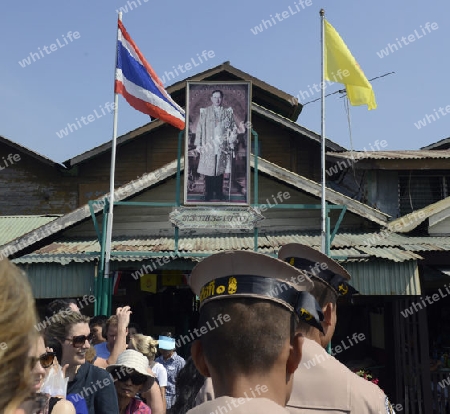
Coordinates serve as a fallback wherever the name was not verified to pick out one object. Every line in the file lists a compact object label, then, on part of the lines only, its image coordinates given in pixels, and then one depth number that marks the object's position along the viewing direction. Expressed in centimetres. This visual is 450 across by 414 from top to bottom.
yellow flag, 1075
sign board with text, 1005
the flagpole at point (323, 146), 933
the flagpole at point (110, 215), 938
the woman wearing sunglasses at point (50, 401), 257
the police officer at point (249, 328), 176
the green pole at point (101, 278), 930
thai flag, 1064
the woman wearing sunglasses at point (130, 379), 457
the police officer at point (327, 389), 242
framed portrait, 1009
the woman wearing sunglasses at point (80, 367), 397
